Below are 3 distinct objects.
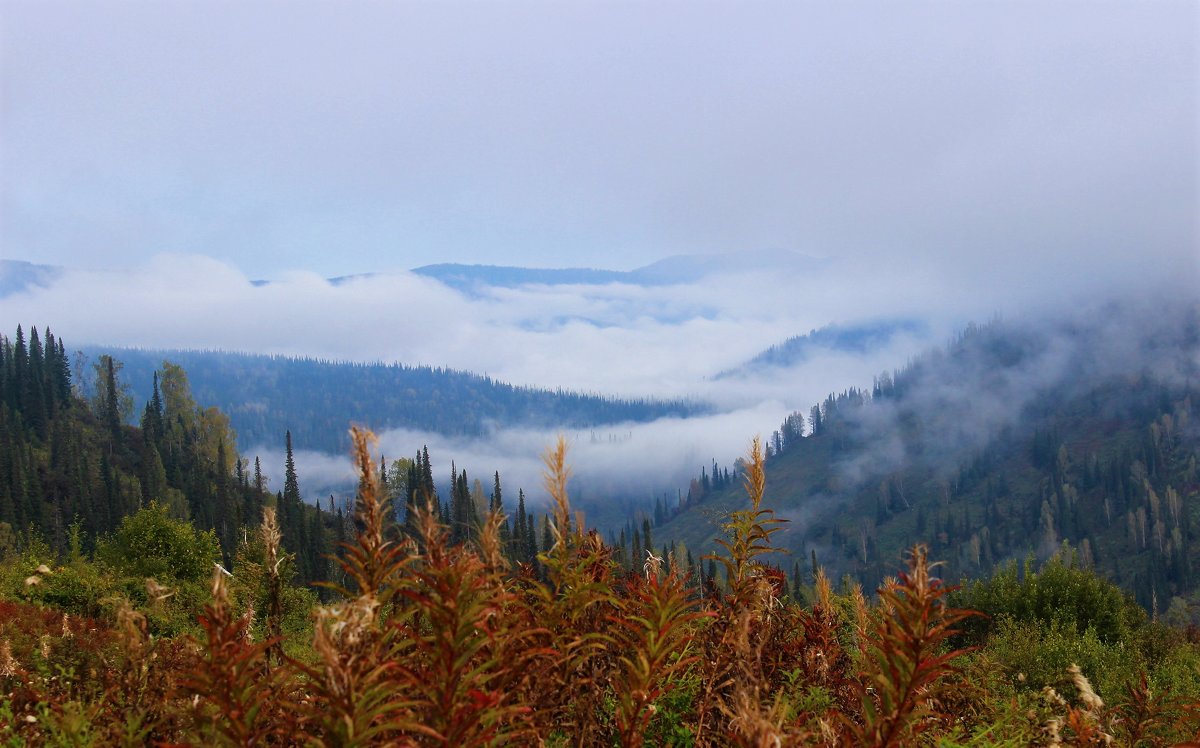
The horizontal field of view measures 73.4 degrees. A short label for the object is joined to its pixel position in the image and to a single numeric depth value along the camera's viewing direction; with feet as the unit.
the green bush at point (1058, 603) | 131.85
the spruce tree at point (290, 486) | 402.72
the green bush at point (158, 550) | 158.81
